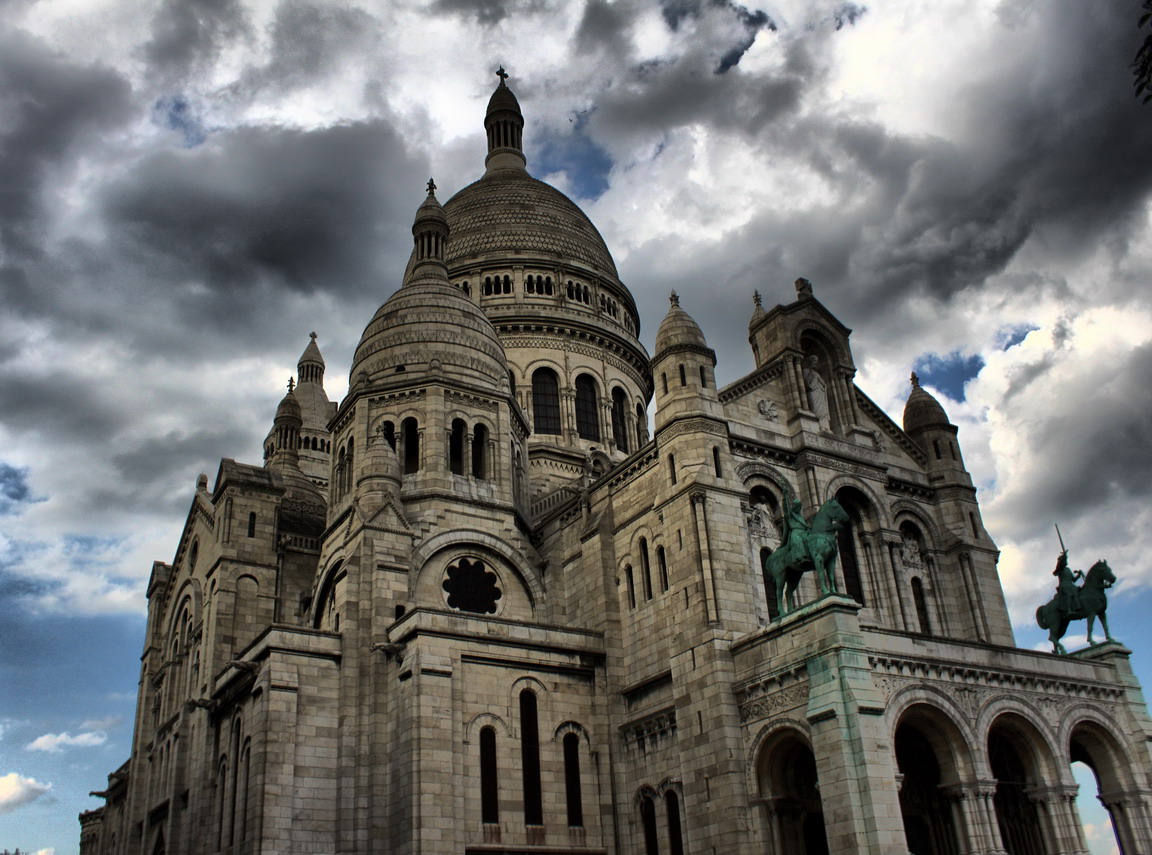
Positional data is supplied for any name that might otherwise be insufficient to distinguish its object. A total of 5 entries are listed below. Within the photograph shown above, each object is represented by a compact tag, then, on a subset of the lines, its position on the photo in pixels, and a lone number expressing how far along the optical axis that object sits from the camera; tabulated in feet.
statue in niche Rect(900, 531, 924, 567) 118.93
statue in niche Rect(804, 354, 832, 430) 120.47
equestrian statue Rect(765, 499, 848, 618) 88.84
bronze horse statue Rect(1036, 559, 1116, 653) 105.70
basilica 89.20
